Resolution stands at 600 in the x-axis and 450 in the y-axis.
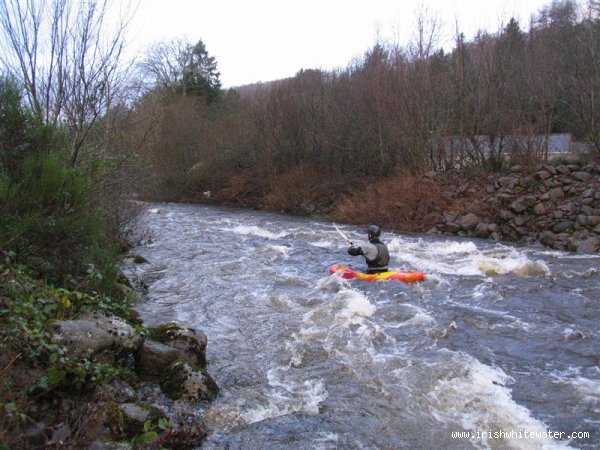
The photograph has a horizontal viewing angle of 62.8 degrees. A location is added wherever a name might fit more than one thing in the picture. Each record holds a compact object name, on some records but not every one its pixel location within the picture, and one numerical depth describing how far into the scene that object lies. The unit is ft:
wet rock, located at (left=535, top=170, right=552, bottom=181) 54.60
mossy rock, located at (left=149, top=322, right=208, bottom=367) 18.80
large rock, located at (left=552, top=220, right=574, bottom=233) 47.83
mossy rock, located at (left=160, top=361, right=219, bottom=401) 16.28
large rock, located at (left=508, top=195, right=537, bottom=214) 52.54
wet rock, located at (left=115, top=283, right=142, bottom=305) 25.25
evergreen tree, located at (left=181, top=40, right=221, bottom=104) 132.46
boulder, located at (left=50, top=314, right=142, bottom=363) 14.47
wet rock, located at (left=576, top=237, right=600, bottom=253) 42.39
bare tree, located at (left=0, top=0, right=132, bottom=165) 23.61
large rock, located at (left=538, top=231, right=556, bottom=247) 46.49
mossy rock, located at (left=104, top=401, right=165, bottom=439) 12.99
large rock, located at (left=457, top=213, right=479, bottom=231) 54.13
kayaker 33.65
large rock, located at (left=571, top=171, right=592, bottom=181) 52.34
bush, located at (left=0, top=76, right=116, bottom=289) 15.19
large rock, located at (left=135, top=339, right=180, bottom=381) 17.38
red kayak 32.01
